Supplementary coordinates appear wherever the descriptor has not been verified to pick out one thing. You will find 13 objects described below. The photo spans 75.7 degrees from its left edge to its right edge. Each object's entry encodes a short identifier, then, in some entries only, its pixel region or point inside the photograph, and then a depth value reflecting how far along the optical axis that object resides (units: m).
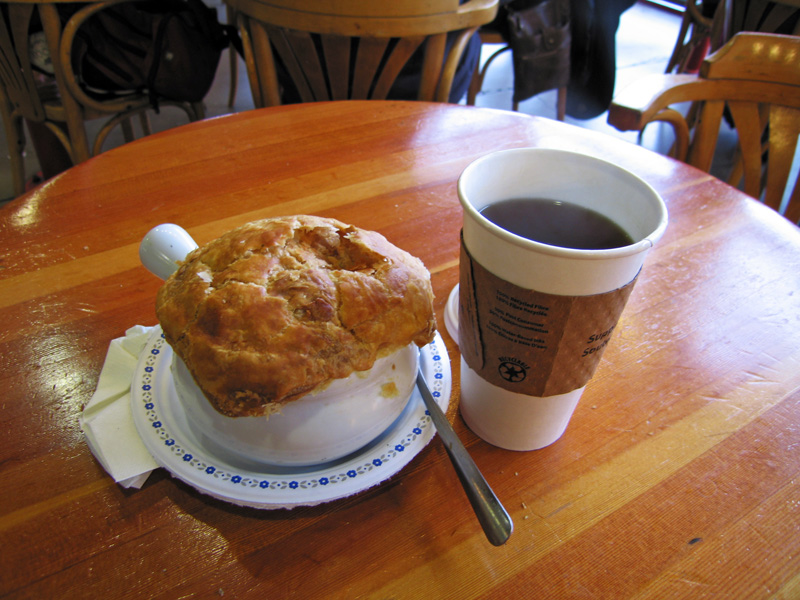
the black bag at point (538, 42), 2.12
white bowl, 0.40
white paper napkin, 0.43
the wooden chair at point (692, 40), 2.53
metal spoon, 0.37
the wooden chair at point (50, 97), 1.44
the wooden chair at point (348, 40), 1.11
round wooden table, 0.39
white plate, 0.40
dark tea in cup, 0.43
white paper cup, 0.35
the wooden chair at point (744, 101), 0.93
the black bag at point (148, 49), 1.61
